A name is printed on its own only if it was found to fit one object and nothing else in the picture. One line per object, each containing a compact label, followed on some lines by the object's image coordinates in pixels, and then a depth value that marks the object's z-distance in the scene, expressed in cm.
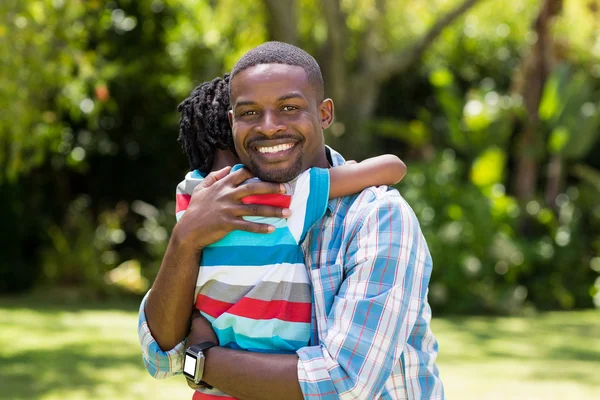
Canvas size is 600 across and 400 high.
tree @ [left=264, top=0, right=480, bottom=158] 1217
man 232
